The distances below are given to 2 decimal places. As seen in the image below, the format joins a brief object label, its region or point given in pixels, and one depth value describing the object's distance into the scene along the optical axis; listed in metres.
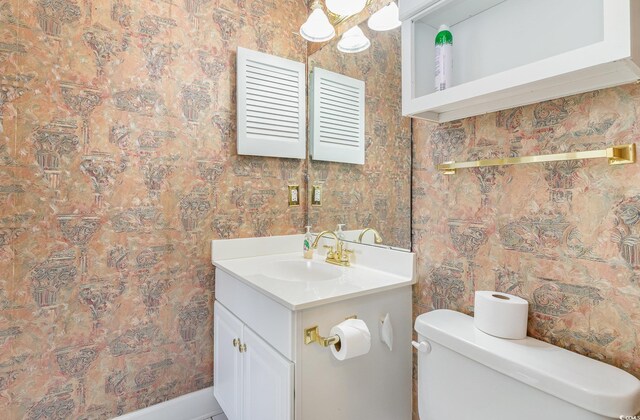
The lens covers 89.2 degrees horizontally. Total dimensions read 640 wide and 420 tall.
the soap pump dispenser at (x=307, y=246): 1.70
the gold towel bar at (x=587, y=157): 0.77
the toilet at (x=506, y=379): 0.69
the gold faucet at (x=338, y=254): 1.53
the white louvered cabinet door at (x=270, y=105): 1.65
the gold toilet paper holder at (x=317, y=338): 0.97
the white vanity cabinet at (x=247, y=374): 1.03
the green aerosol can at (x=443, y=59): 1.02
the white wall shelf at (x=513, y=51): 0.66
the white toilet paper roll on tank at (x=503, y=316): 0.90
